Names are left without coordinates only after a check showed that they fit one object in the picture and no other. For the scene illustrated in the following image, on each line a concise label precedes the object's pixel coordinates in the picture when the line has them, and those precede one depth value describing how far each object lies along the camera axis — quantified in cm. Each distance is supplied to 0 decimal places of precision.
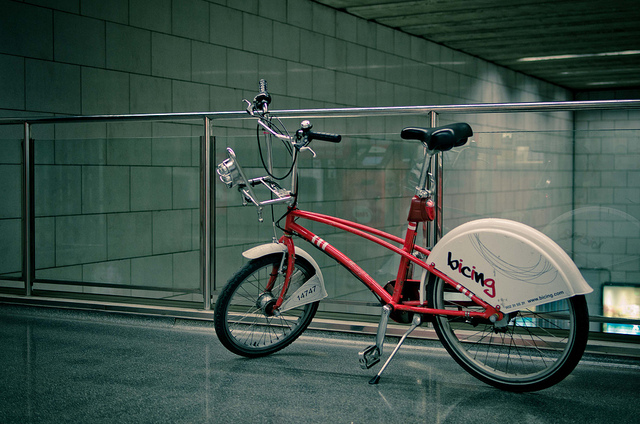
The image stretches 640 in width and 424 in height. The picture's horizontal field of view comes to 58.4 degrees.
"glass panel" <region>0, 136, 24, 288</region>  378
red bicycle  207
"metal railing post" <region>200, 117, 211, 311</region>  332
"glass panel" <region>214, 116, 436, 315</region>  297
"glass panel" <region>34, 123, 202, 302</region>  355
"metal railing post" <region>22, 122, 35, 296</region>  376
